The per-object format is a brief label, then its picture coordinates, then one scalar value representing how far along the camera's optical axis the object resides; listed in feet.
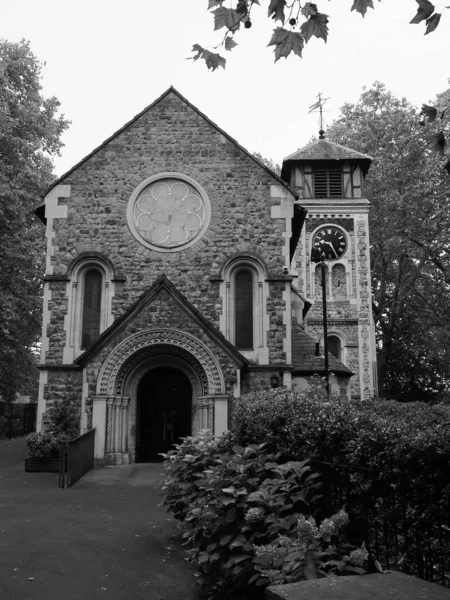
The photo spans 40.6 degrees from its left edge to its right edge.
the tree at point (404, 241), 100.48
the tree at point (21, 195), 81.92
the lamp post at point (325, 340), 57.26
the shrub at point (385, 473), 15.71
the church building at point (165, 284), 55.72
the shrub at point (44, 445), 53.31
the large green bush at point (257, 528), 15.99
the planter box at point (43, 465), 53.31
